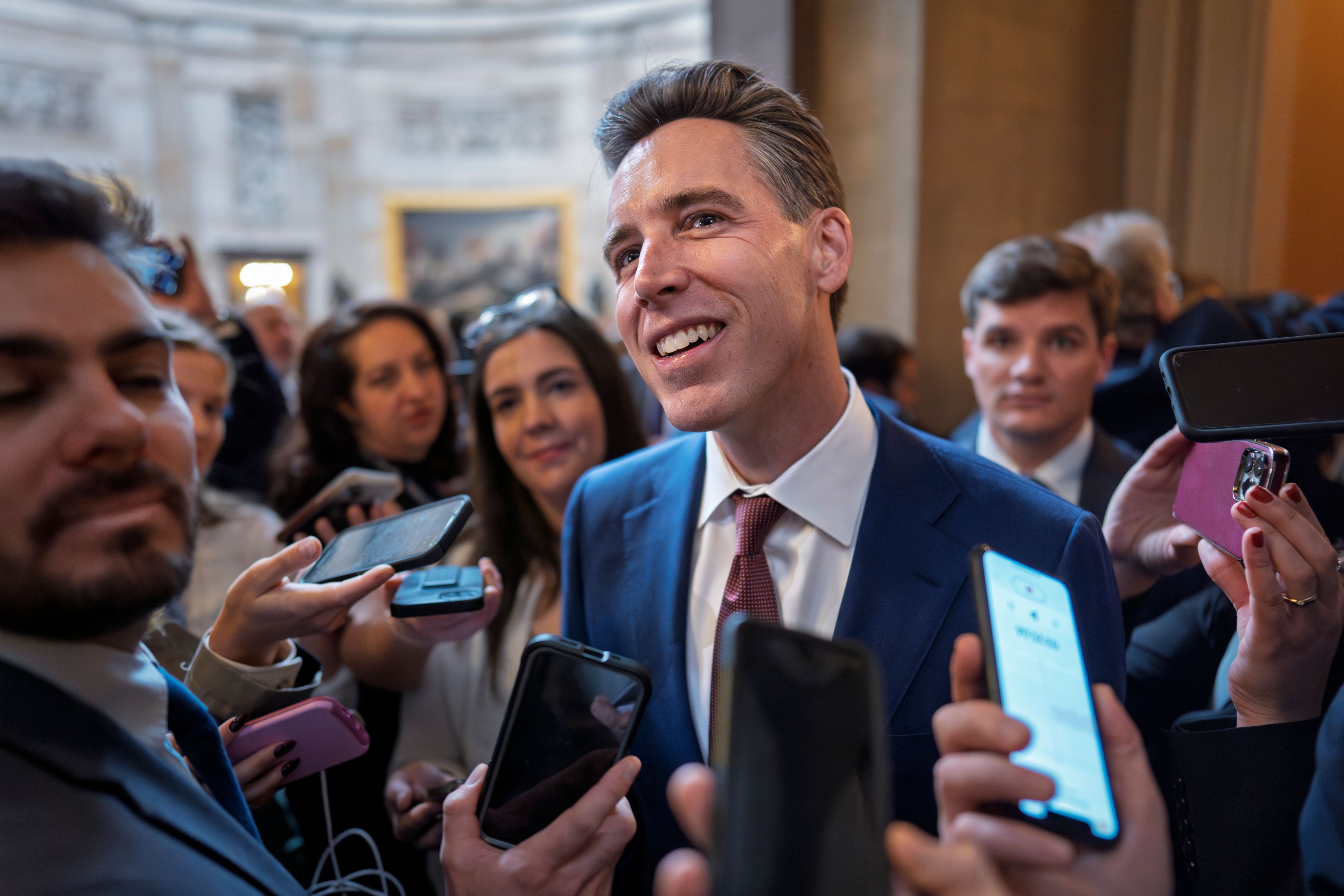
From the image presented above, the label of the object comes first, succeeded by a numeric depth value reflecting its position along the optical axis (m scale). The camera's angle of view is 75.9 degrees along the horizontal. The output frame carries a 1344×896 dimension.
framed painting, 14.23
